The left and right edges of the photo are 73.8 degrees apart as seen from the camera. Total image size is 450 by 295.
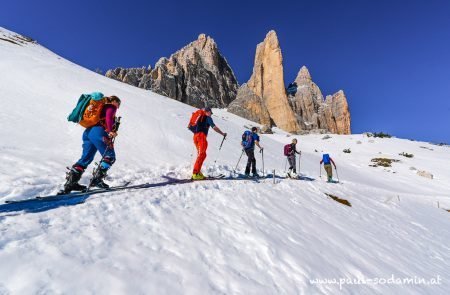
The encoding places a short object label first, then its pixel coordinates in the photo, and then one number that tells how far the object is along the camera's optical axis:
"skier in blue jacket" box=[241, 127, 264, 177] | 13.23
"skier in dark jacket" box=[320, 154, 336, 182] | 17.72
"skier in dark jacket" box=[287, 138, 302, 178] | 15.49
